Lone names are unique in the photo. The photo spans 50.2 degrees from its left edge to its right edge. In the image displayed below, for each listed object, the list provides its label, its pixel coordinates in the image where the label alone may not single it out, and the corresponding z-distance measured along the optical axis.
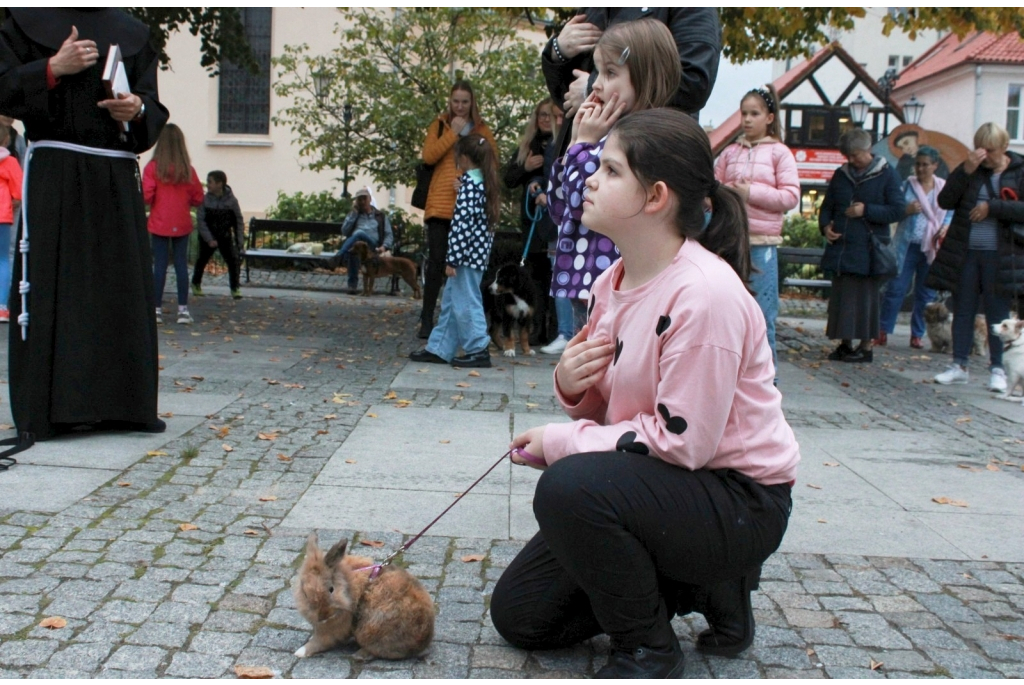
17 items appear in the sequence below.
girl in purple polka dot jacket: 3.71
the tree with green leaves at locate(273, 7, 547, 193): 17.48
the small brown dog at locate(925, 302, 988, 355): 12.03
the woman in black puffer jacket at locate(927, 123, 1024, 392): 8.91
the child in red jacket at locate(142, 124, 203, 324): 11.55
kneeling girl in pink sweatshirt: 2.69
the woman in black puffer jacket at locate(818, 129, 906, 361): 10.41
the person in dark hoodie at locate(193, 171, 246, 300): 14.69
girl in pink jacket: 8.16
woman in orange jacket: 9.20
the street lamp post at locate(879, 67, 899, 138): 28.70
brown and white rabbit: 2.93
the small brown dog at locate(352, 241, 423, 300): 16.92
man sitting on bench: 17.36
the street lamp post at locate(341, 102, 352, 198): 18.78
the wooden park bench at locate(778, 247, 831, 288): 17.83
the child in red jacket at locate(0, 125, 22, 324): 10.06
